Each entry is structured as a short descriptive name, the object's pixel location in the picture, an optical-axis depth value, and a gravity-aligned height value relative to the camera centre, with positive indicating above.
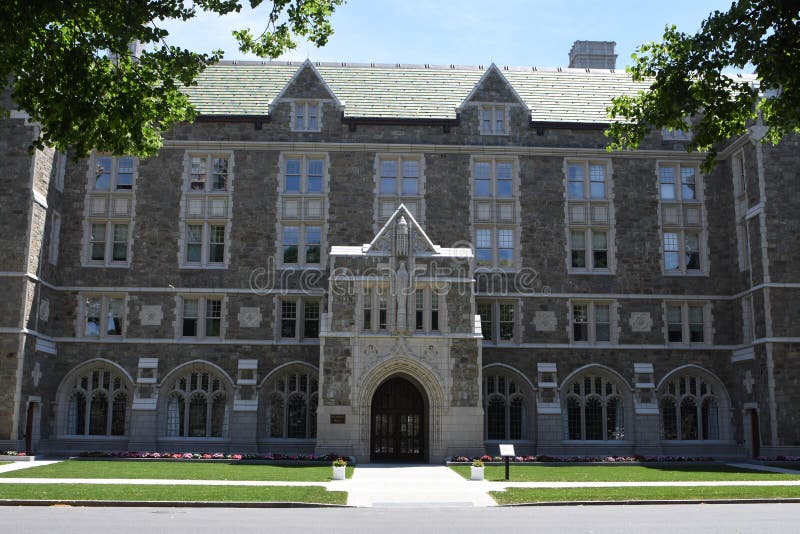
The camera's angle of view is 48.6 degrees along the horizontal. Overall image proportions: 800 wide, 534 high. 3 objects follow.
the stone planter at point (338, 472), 24.56 -1.25
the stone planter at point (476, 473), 25.05 -1.26
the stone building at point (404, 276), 32.88 +5.87
